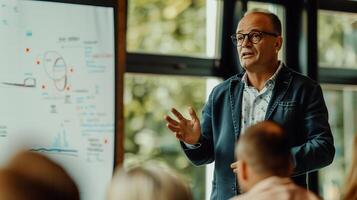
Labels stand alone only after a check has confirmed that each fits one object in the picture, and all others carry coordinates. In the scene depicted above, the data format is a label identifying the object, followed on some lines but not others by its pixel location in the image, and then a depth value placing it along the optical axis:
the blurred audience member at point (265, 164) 4.26
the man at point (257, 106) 5.80
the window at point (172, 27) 7.69
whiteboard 6.52
